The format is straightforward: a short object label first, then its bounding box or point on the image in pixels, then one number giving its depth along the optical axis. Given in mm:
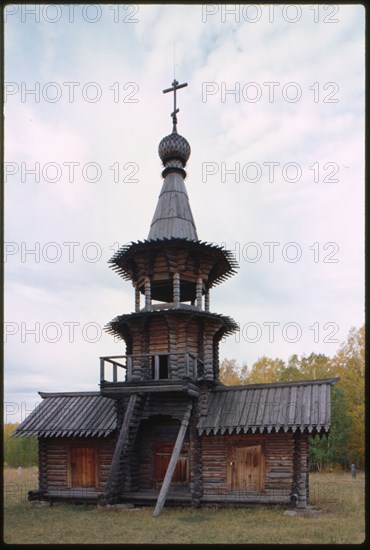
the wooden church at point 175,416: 15641
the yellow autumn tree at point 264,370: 44406
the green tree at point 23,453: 41688
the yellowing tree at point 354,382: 33875
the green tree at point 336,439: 32656
